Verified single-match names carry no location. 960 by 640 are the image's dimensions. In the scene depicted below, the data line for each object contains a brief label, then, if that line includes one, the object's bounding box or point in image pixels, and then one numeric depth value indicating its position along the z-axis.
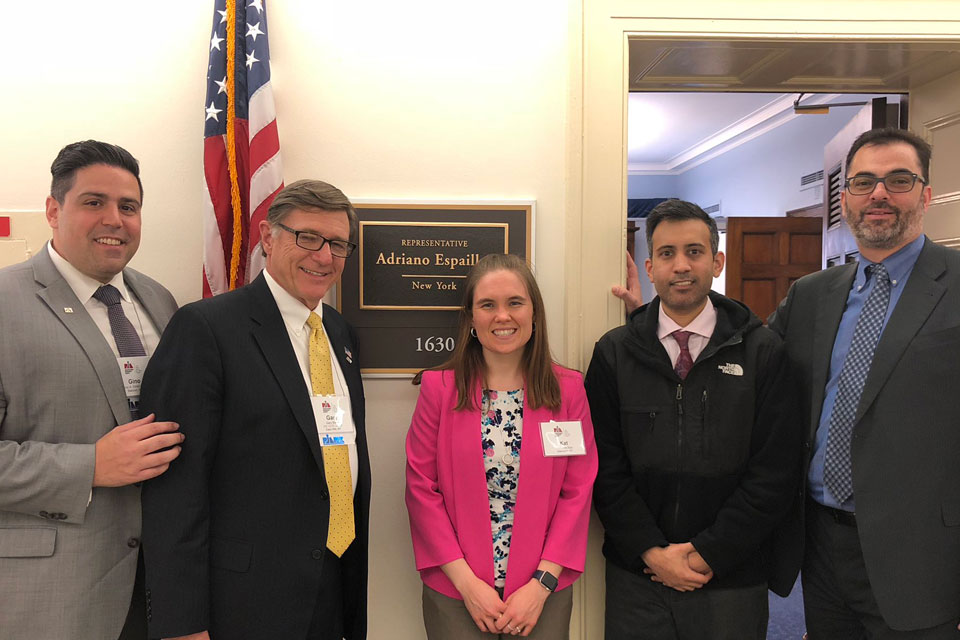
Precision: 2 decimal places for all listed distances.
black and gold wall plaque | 2.25
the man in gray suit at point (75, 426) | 1.49
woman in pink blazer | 1.87
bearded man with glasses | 1.80
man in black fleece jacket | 1.92
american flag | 2.08
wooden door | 5.87
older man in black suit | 1.50
